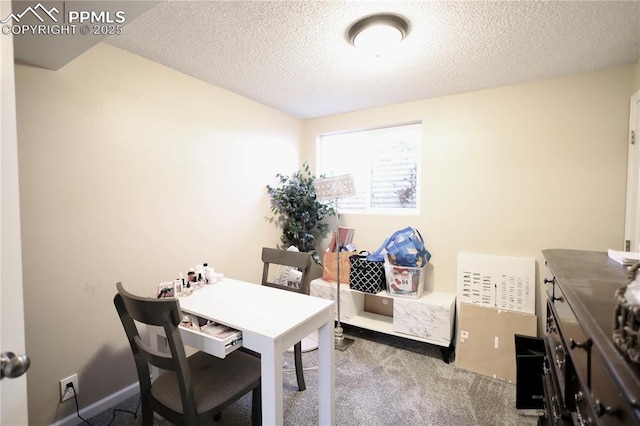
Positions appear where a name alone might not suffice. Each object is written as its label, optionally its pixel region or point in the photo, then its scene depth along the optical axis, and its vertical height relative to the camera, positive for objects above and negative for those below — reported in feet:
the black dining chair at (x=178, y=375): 3.66 -2.92
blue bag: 8.24 -1.40
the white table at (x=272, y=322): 3.97 -1.88
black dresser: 1.81 -1.29
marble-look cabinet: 7.78 -3.37
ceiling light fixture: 4.99 +3.15
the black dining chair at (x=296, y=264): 6.54 -1.52
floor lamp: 8.22 +0.32
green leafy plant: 9.93 -0.34
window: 9.69 +1.41
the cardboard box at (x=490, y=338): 7.08 -3.56
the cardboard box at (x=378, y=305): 9.63 -3.61
